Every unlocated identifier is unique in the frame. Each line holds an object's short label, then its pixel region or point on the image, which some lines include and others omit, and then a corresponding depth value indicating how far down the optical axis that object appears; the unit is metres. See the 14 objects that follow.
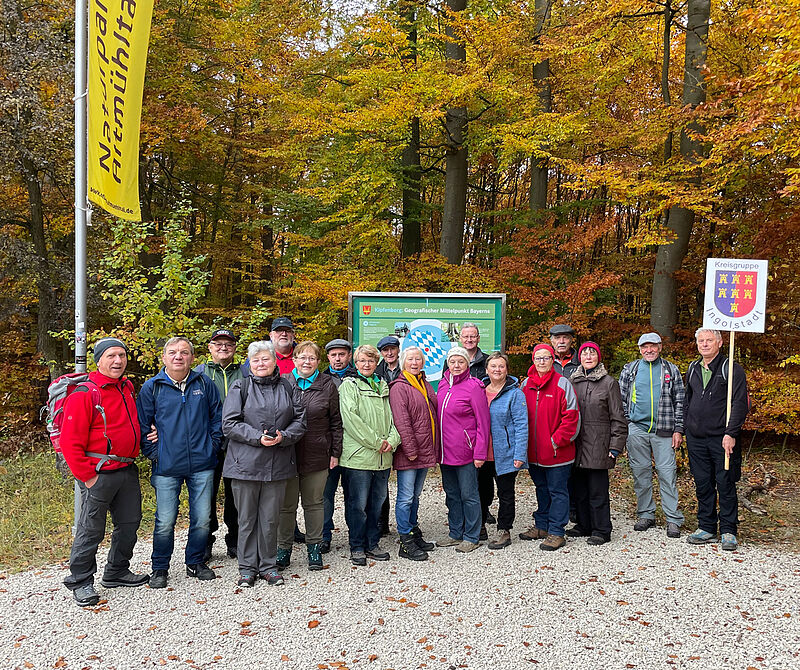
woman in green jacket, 5.18
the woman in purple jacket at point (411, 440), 5.36
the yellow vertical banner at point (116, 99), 5.03
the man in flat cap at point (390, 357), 6.28
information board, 8.25
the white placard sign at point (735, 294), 5.92
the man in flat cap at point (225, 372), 5.41
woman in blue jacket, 5.54
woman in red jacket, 5.58
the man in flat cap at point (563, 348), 6.29
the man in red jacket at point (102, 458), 4.32
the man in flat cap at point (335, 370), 5.58
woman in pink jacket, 5.50
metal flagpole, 5.09
